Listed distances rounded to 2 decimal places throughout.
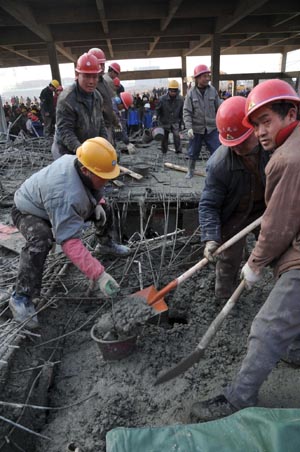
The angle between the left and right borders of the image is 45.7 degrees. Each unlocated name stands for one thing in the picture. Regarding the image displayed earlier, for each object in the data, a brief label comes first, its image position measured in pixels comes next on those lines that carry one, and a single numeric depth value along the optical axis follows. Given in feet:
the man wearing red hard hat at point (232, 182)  8.61
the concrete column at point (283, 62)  60.50
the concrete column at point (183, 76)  52.83
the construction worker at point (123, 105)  24.95
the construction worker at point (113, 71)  22.48
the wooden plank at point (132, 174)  21.08
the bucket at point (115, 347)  8.95
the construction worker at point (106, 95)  18.52
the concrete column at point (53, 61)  33.73
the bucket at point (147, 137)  35.58
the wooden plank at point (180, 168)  22.40
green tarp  5.55
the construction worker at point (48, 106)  33.99
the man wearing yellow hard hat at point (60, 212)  8.63
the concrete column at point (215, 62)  34.47
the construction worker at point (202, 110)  20.38
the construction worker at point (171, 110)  28.48
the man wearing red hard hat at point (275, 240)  6.21
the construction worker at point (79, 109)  13.82
